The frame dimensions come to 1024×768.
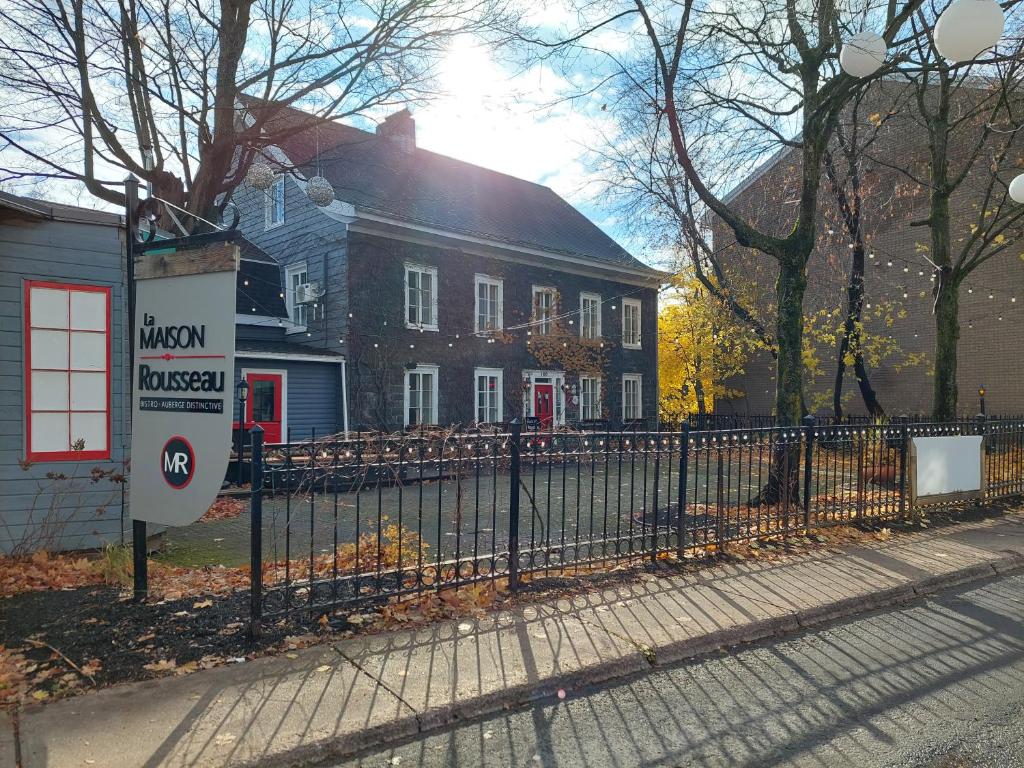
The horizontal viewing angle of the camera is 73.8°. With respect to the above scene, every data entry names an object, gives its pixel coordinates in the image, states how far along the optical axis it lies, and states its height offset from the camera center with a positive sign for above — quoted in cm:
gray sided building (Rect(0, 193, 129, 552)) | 667 +23
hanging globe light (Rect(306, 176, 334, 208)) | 1522 +467
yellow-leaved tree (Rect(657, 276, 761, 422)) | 2548 +212
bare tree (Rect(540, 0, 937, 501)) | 984 +438
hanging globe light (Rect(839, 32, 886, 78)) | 759 +386
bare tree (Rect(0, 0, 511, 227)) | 1052 +511
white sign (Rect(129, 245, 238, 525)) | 459 +10
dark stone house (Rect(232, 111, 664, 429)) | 1828 +313
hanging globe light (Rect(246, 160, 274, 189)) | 1283 +421
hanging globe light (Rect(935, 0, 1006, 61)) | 628 +346
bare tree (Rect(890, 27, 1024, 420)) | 1241 +436
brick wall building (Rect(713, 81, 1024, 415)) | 2209 +420
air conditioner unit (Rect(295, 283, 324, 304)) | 1869 +292
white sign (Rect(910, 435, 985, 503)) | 954 -102
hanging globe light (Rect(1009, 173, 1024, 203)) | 963 +297
